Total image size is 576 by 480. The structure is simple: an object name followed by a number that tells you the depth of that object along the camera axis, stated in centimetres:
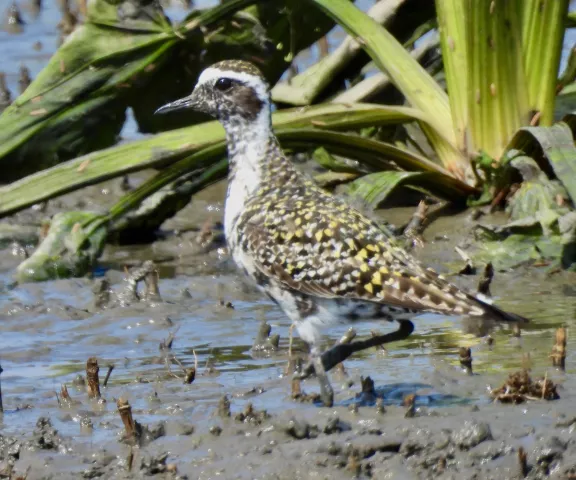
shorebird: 1148
